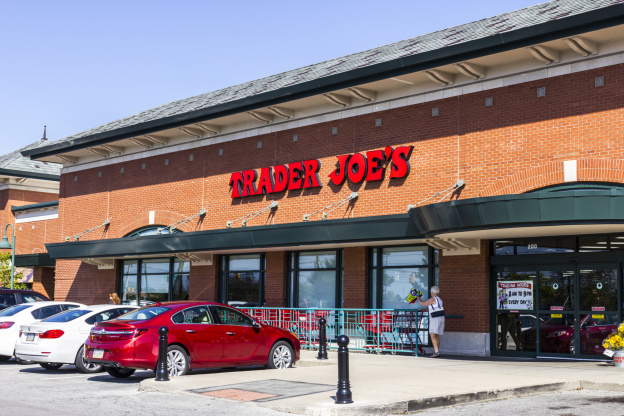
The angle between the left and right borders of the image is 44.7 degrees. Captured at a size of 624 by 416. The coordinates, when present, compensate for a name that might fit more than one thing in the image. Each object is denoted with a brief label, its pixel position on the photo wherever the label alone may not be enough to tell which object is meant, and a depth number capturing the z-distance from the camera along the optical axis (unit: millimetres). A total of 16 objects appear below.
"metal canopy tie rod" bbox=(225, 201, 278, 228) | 24066
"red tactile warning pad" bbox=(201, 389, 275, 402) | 11602
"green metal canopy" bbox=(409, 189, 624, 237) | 15047
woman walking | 18500
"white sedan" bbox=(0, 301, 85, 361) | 17875
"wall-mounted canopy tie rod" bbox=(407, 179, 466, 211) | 19328
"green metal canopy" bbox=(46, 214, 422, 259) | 19422
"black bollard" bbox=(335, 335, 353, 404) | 10484
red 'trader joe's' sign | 20875
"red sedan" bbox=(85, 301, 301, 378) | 13781
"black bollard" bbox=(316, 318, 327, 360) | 17391
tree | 36125
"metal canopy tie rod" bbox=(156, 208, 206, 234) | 26500
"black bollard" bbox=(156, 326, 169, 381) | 13266
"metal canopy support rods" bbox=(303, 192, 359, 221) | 21750
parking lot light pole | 30359
